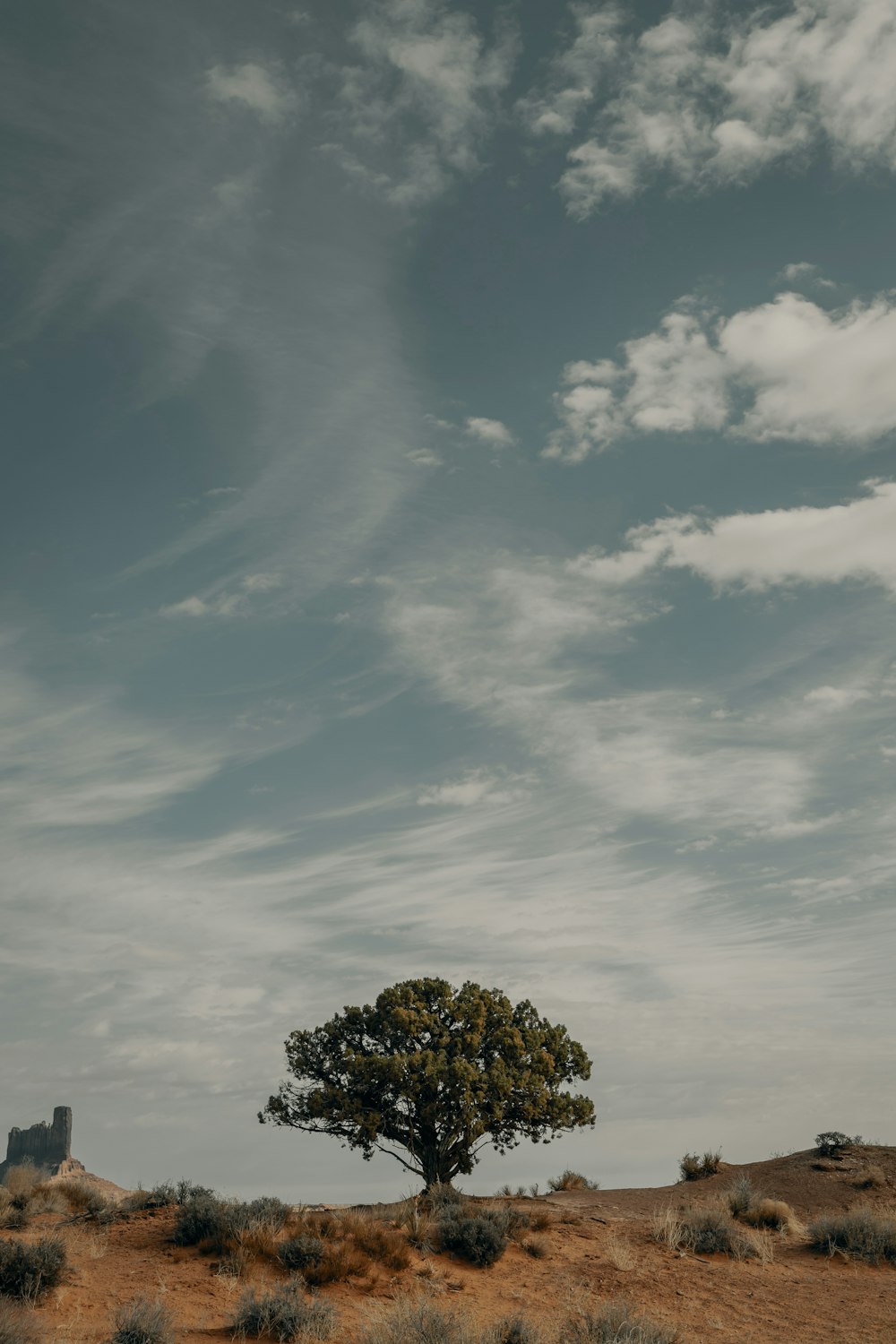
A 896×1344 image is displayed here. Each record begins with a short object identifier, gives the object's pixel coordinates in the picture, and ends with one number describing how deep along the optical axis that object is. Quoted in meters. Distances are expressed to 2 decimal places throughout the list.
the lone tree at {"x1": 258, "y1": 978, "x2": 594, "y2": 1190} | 33.09
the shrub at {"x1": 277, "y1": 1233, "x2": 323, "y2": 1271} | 18.38
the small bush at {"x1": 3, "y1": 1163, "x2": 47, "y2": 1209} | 23.05
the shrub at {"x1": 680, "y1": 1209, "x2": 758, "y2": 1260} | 23.03
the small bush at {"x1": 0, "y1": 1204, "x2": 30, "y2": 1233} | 20.67
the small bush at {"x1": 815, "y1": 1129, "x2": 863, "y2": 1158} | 38.25
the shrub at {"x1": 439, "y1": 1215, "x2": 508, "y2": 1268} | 20.52
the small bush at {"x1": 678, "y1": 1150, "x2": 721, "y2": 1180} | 38.38
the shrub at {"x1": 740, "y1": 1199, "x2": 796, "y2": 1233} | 26.55
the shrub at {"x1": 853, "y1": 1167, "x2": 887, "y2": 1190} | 33.97
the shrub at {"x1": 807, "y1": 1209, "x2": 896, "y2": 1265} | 23.70
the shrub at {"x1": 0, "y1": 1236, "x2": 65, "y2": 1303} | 16.17
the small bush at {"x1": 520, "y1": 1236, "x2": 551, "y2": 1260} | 21.64
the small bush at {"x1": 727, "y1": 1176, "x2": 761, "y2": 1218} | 27.27
